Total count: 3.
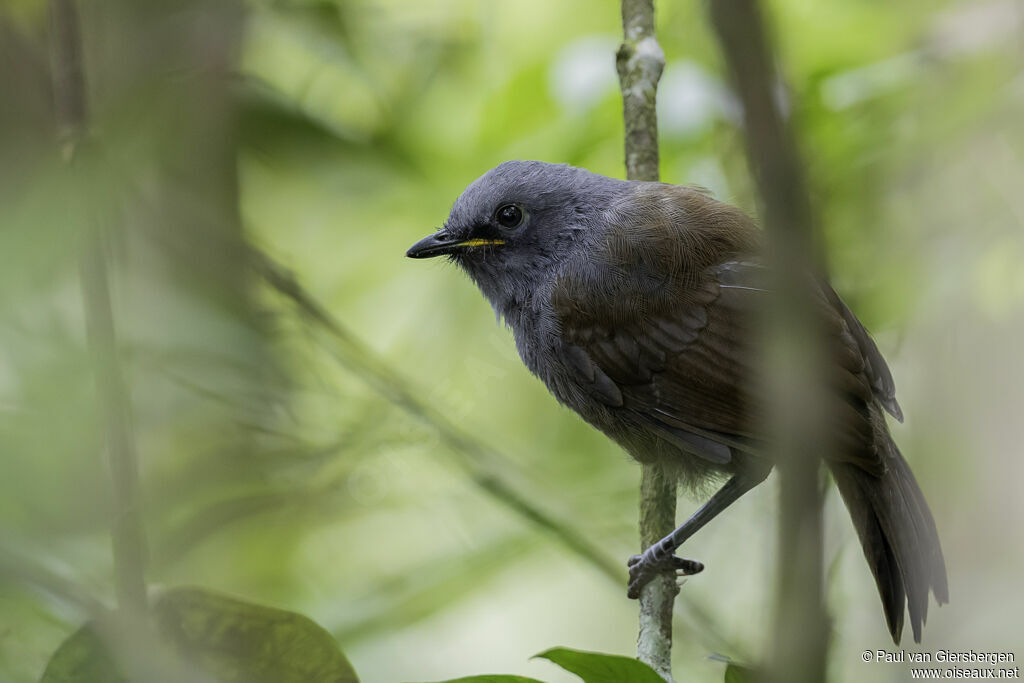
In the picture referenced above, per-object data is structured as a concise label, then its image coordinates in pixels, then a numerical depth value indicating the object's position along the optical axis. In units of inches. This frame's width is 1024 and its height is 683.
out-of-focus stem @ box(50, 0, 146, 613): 140.8
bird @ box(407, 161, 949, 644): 143.1
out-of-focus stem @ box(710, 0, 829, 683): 77.2
